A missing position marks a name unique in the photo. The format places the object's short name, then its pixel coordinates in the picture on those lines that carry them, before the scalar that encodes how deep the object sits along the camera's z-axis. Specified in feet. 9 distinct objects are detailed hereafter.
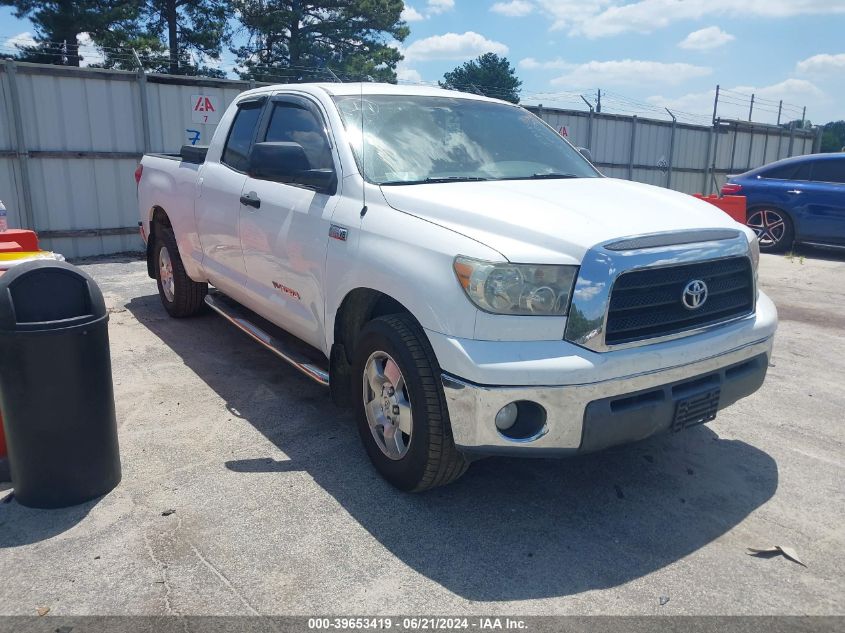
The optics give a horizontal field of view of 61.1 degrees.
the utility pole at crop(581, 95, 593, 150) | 56.44
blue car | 37.05
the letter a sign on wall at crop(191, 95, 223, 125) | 37.58
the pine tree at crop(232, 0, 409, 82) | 89.15
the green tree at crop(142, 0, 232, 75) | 86.69
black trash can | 10.61
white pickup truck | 9.76
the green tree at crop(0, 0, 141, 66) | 76.84
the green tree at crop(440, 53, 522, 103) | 203.10
